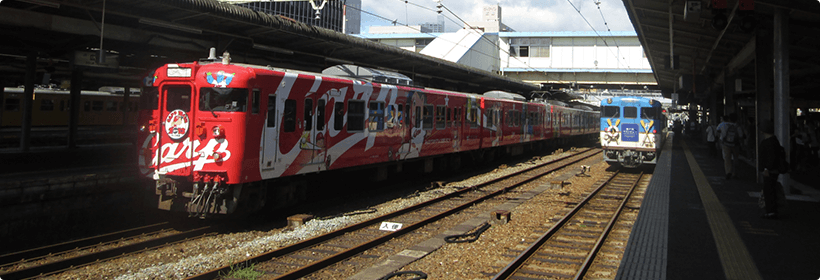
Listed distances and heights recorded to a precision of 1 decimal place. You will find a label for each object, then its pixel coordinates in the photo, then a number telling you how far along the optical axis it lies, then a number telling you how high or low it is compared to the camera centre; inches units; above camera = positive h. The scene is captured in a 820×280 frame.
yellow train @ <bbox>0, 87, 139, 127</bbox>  1032.2 +76.8
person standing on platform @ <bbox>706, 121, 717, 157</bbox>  788.6 +43.5
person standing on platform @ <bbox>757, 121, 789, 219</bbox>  331.9 +0.5
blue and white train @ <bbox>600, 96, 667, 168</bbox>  674.8 +39.2
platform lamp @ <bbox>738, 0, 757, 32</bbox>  398.6 +107.3
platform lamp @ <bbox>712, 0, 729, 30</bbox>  379.8 +105.4
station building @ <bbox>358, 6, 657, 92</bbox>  1393.9 +276.1
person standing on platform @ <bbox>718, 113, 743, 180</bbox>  542.0 +24.0
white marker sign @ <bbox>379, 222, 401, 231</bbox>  345.4 -46.9
